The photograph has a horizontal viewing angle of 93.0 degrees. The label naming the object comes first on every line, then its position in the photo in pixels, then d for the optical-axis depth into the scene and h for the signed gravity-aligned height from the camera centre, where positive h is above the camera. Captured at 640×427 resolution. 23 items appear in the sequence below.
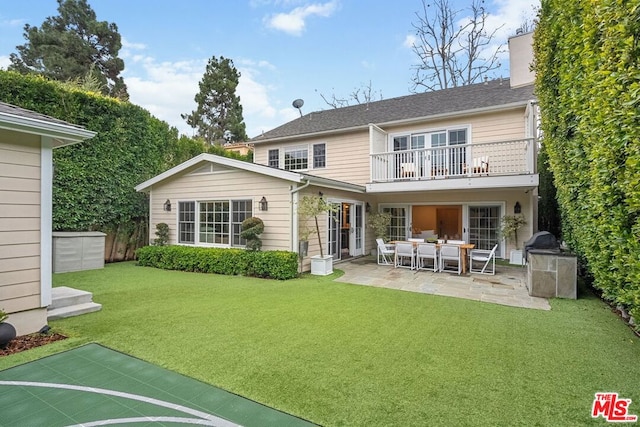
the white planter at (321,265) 8.21 -1.31
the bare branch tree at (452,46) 17.80 +10.38
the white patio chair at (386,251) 9.43 -1.08
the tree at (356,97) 20.92 +8.43
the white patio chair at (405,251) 8.69 -1.00
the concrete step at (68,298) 4.96 -1.35
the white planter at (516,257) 9.75 -1.30
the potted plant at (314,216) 8.13 -0.05
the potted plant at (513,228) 9.84 -0.36
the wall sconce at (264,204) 8.59 +0.38
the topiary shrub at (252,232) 8.19 -0.40
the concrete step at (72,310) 4.75 -1.51
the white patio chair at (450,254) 8.07 -0.98
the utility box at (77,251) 8.41 -0.96
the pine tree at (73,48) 18.42 +10.70
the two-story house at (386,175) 8.70 +1.32
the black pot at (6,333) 3.58 -1.38
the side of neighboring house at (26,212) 3.98 +0.07
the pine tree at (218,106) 24.84 +9.28
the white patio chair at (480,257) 7.97 -1.07
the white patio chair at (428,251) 8.34 -0.95
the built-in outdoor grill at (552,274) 5.82 -1.11
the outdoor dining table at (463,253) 8.26 -0.99
